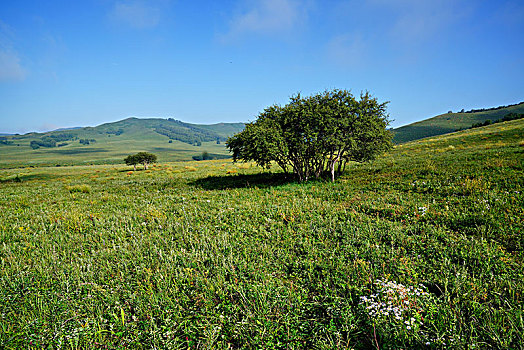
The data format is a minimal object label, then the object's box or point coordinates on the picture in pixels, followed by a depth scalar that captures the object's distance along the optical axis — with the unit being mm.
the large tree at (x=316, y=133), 17516
